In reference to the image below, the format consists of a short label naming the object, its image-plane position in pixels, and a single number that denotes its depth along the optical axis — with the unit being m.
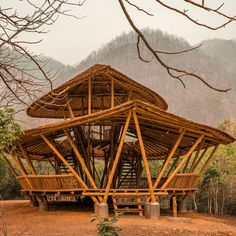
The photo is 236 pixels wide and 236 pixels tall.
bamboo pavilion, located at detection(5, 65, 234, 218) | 14.05
